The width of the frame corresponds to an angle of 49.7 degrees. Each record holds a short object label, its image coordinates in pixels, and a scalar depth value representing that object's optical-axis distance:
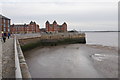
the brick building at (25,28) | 68.75
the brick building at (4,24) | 41.28
